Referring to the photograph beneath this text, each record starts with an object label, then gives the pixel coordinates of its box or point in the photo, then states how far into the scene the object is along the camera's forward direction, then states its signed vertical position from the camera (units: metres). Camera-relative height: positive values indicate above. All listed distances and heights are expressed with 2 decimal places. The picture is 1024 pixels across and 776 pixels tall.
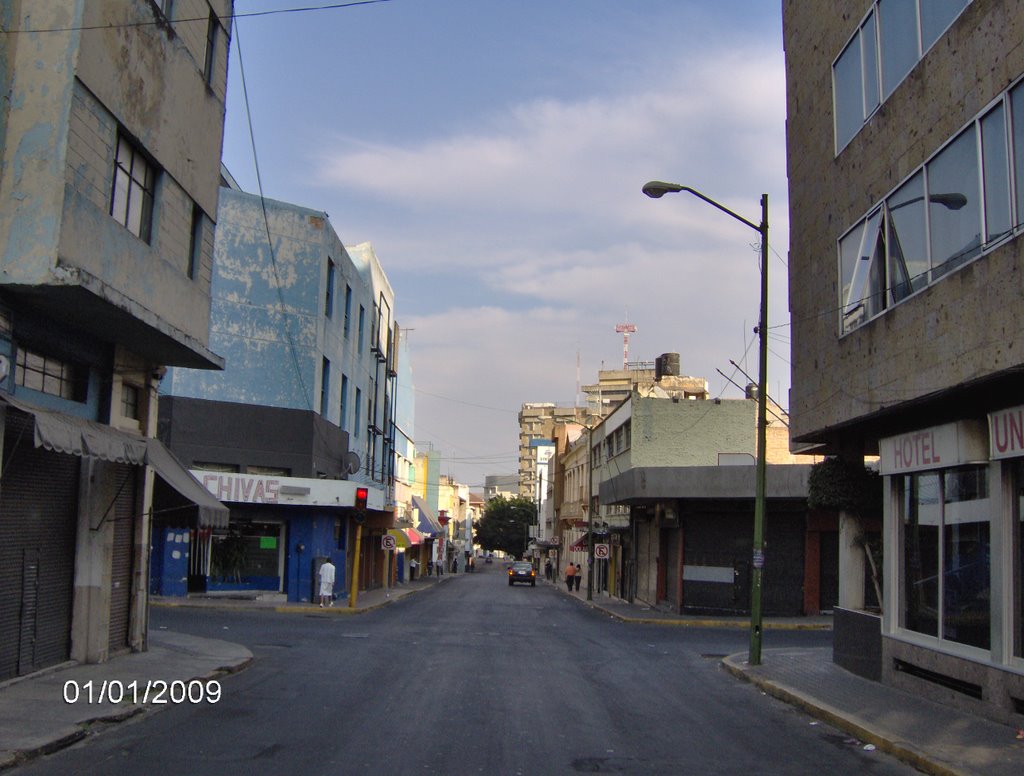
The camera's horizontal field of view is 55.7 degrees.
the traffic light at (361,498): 26.83 -0.09
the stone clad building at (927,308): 10.80 +2.66
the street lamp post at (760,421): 16.97 +1.55
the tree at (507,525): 119.06 -3.22
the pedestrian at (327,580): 30.86 -2.74
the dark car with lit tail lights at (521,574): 62.94 -4.82
